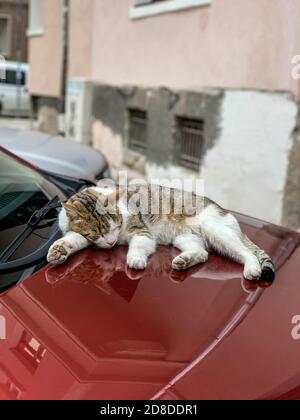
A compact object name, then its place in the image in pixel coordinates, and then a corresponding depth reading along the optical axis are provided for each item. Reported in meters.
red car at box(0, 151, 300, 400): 1.51
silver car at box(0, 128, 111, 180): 4.56
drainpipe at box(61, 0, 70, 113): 9.78
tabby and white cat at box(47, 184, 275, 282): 2.18
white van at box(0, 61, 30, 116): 17.19
